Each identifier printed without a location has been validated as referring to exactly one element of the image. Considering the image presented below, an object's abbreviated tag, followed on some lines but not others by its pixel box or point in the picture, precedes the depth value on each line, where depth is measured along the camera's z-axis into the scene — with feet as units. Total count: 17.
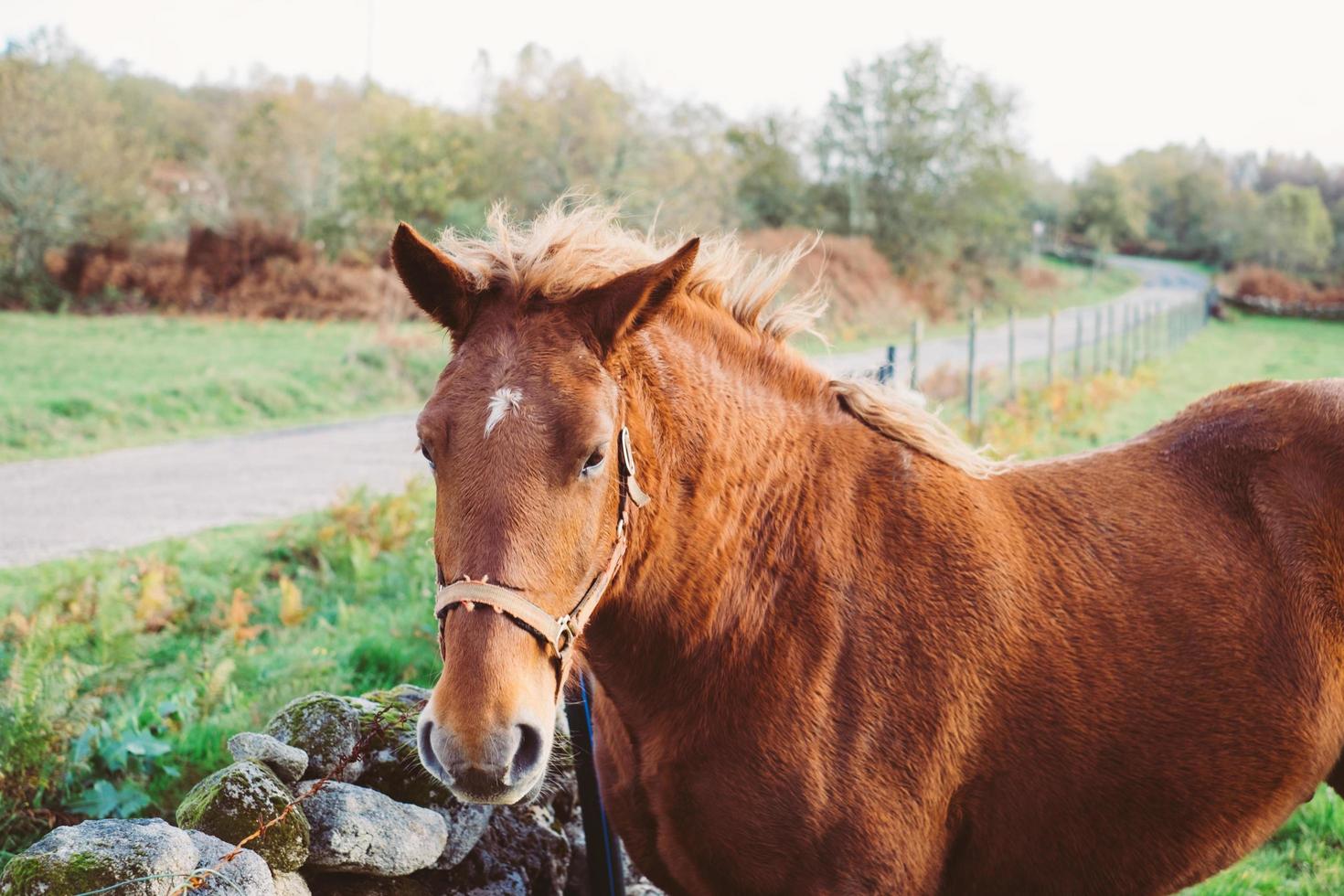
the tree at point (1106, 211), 241.96
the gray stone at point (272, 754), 9.55
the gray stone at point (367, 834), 9.11
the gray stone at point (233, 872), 7.82
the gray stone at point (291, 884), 8.50
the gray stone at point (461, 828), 10.24
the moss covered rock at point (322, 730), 10.16
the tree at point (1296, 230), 186.29
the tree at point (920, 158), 136.77
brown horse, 6.90
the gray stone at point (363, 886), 9.36
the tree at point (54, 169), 81.00
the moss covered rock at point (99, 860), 7.33
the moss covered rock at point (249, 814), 8.60
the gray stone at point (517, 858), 10.45
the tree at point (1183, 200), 266.34
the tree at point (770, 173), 136.98
